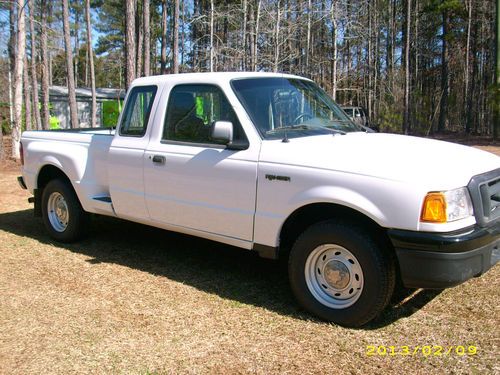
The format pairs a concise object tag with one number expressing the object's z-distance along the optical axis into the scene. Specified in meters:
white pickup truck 3.34
